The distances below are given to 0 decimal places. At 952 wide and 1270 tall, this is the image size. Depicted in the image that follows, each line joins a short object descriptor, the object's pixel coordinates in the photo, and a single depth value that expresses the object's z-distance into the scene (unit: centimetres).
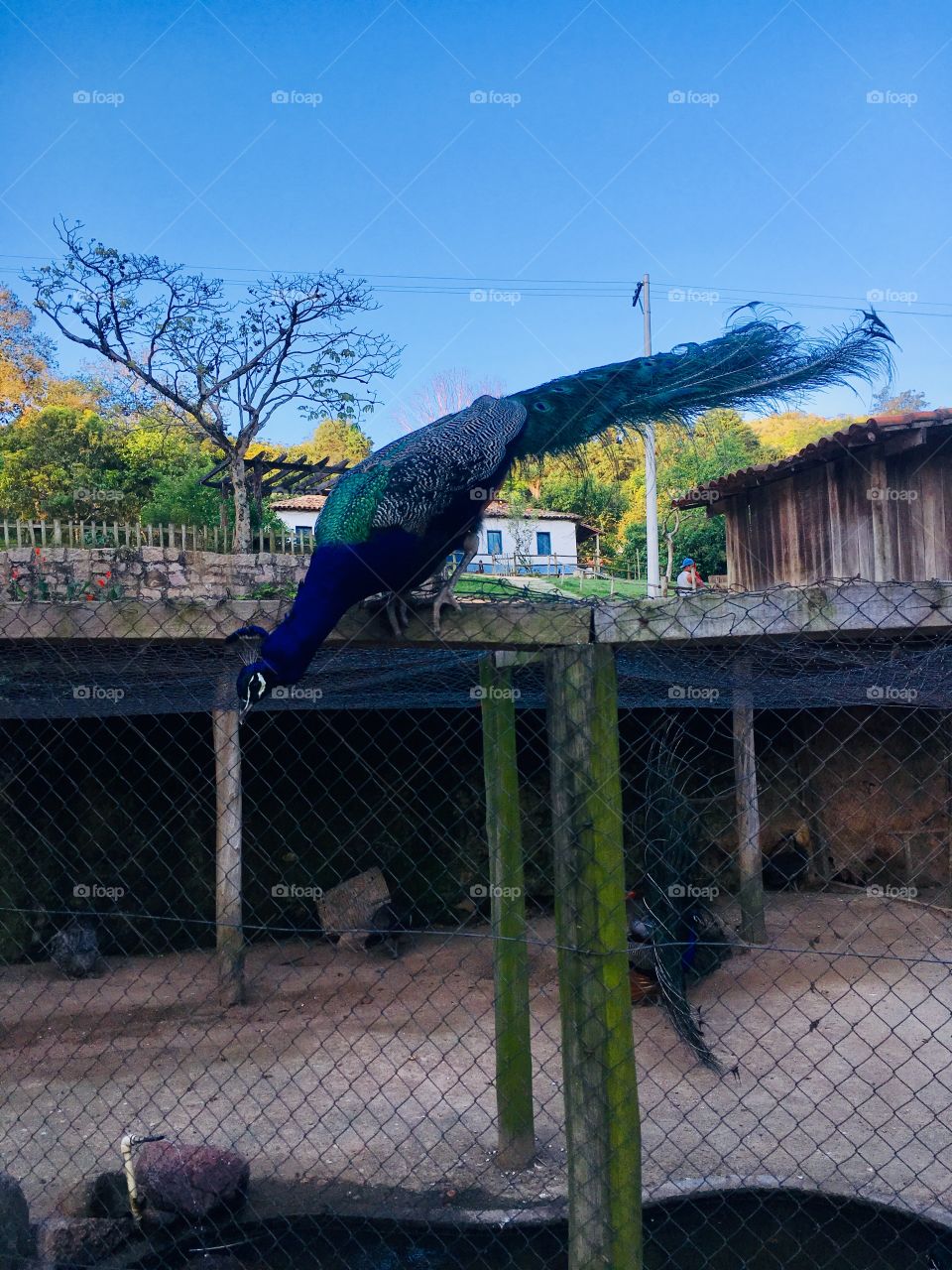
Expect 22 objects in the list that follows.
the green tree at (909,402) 2510
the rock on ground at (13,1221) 251
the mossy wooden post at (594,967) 176
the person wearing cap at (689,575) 1016
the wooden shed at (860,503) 774
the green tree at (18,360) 2280
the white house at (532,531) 2194
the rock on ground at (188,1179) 312
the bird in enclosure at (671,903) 512
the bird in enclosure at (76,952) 668
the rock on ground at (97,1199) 313
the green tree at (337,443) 2548
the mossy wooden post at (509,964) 374
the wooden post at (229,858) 616
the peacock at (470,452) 215
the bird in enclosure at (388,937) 735
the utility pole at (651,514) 1161
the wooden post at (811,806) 879
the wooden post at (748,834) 698
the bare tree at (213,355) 1400
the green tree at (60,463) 1588
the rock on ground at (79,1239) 277
